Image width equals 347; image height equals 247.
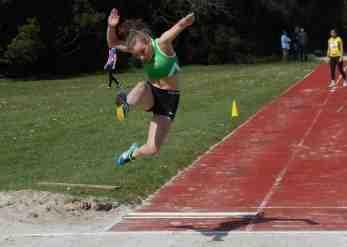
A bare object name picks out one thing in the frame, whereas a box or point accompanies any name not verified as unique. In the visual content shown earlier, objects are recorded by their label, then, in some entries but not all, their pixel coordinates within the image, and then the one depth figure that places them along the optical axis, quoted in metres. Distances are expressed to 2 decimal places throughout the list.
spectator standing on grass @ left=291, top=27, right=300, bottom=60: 47.66
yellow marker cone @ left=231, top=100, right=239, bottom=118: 20.67
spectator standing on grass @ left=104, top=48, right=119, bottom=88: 26.58
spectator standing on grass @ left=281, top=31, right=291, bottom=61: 48.32
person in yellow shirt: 27.89
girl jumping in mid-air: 8.84
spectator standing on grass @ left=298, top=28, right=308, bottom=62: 45.88
